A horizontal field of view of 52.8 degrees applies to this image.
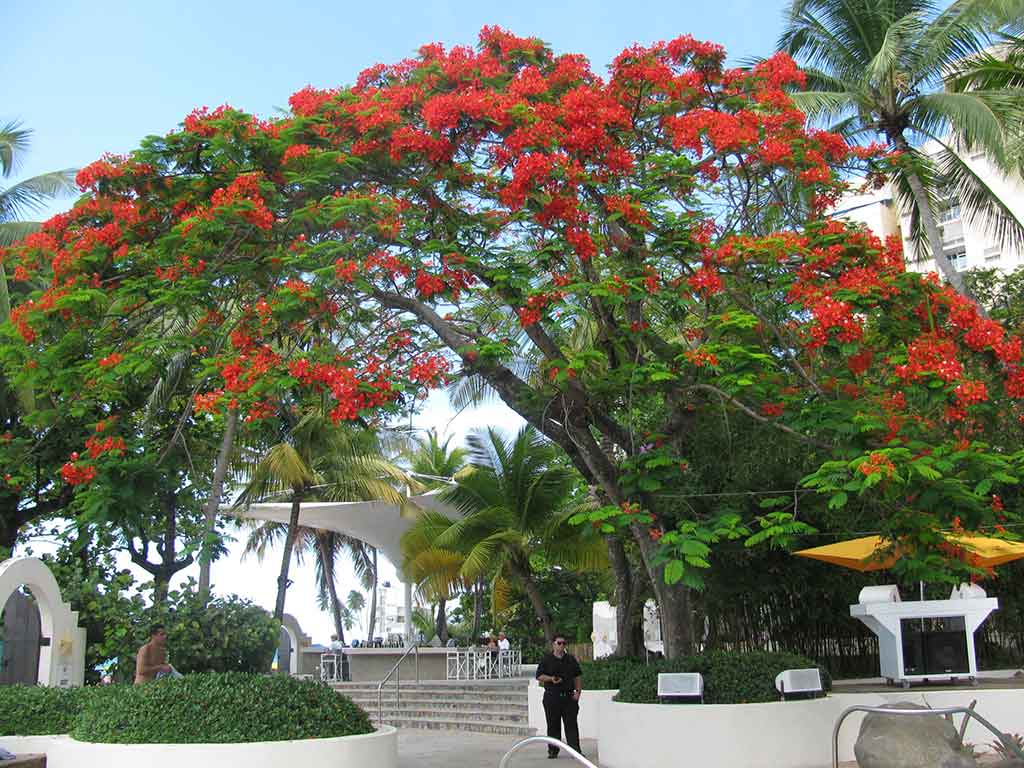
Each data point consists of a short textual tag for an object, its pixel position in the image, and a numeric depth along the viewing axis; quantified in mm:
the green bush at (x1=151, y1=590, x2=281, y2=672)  12008
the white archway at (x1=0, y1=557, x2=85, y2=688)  11531
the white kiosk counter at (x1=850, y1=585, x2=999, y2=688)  13391
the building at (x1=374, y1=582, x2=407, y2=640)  78131
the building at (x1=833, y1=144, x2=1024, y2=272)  39875
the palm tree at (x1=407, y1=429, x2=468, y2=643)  32719
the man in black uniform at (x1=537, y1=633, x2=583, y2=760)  11211
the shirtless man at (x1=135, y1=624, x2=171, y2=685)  10445
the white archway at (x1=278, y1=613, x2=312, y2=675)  25734
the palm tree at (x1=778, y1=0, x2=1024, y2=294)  16062
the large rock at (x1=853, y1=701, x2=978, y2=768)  9617
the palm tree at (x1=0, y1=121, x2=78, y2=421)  23630
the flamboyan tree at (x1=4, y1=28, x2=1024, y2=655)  9961
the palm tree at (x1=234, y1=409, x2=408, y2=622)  24062
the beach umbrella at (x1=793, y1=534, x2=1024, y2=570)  13094
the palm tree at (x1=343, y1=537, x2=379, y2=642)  34906
